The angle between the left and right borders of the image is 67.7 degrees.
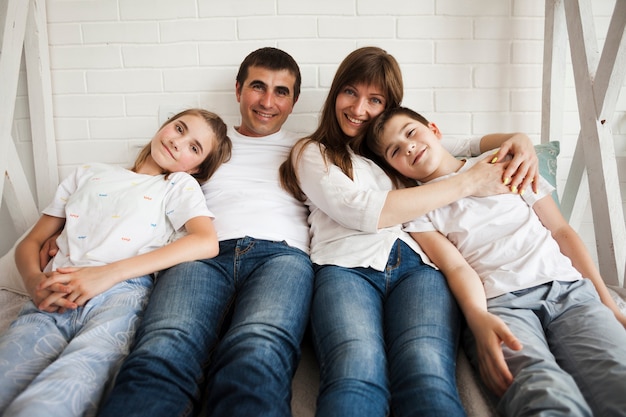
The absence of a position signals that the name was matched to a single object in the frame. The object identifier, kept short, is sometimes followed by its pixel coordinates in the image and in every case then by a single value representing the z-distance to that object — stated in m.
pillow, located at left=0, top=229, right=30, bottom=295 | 1.45
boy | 0.92
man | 0.91
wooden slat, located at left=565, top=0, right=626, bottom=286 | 1.62
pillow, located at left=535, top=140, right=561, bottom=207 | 1.61
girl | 0.95
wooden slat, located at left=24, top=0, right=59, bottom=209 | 1.87
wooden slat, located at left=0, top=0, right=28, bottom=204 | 1.70
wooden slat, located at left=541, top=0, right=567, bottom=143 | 1.85
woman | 0.94
